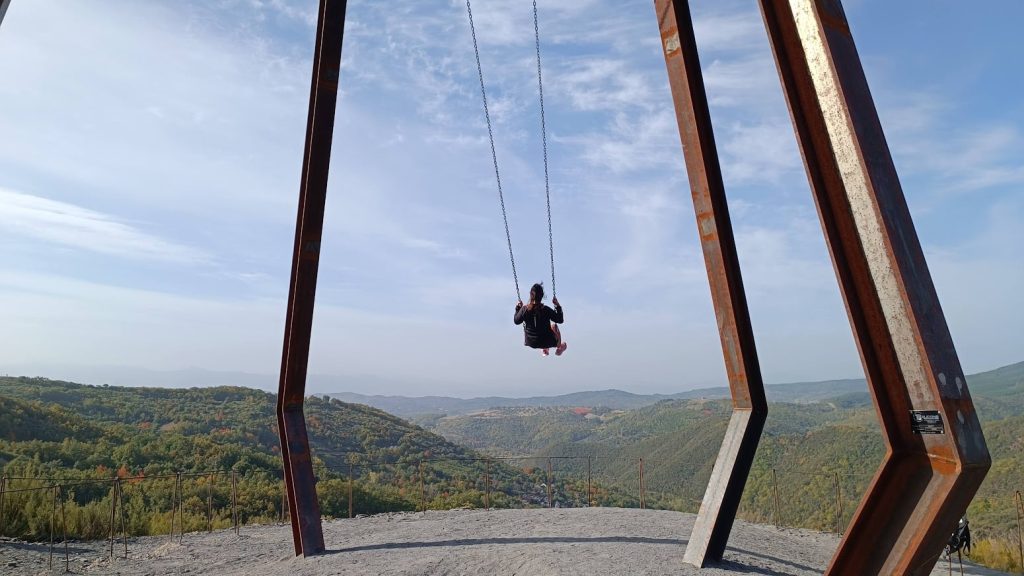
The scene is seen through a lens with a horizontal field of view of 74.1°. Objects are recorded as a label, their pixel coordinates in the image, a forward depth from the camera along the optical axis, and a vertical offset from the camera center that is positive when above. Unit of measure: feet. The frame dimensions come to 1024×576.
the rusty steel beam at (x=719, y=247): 20.86 +6.22
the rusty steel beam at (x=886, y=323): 9.53 +1.72
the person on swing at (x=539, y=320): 29.53 +5.86
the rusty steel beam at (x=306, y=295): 28.22 +7.11
